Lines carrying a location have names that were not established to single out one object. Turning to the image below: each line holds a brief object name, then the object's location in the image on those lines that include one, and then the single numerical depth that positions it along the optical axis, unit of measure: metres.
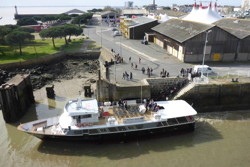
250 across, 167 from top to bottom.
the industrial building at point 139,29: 56.94
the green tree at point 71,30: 52.97
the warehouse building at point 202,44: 33.22
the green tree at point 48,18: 94.92
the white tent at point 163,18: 67.63
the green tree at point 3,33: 47.12
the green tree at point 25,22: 86.06
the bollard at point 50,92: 31.14
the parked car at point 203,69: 29.27
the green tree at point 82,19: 86.66
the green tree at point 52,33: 50.41
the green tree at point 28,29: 58.12
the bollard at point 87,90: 31.58
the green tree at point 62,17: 96.78
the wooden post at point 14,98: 24.44
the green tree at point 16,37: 43.78
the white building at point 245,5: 187.98
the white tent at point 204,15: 53.72
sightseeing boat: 20.64
